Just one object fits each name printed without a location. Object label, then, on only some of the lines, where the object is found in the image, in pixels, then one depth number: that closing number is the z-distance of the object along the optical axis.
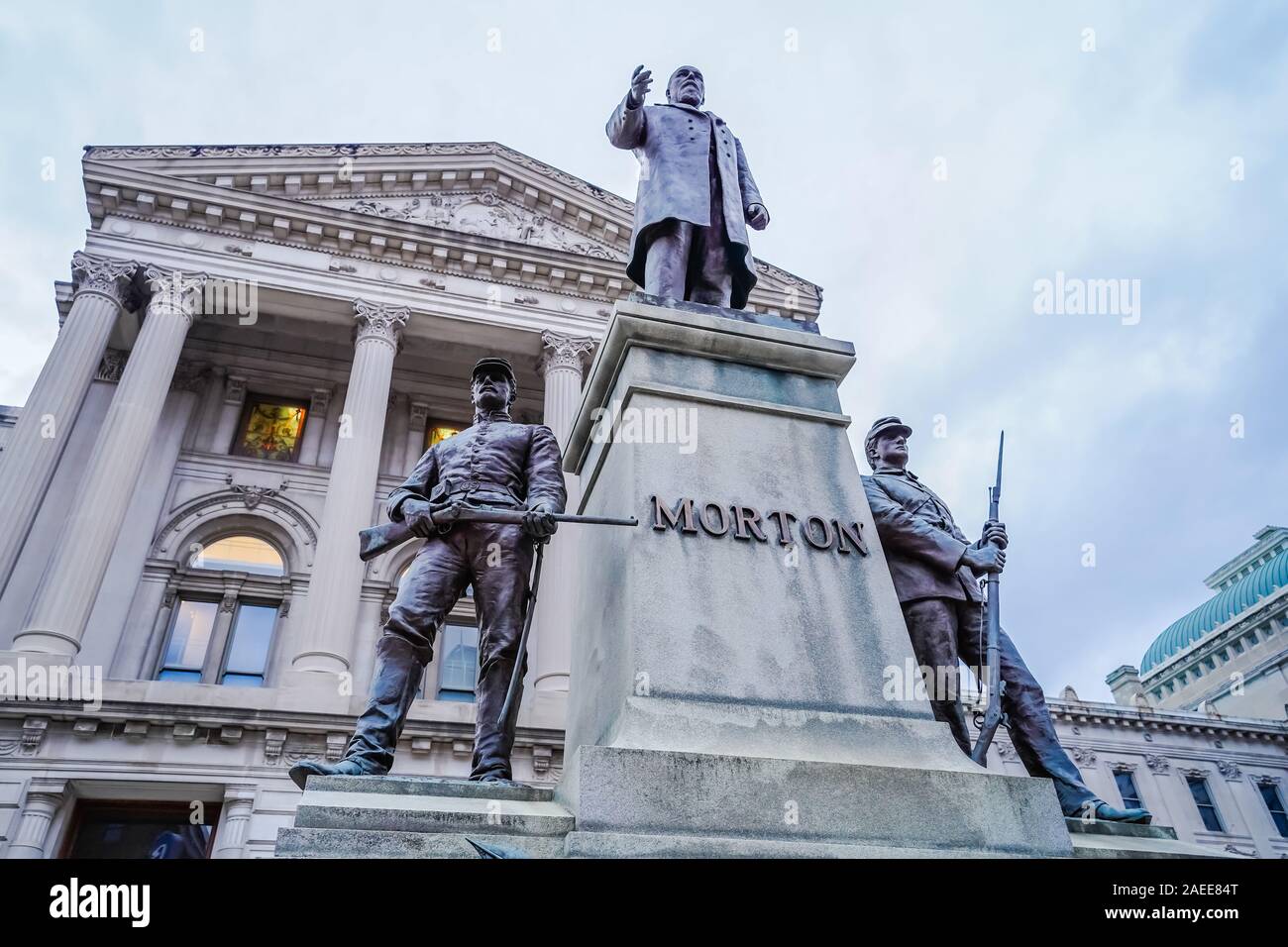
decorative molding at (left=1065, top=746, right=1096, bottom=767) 33.41
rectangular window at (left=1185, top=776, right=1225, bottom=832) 34.66
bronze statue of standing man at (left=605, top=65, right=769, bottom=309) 5.76
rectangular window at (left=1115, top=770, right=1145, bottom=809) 33.41
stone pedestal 3.21
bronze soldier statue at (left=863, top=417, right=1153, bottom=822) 4.71
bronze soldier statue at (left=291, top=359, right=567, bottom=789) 4.31
